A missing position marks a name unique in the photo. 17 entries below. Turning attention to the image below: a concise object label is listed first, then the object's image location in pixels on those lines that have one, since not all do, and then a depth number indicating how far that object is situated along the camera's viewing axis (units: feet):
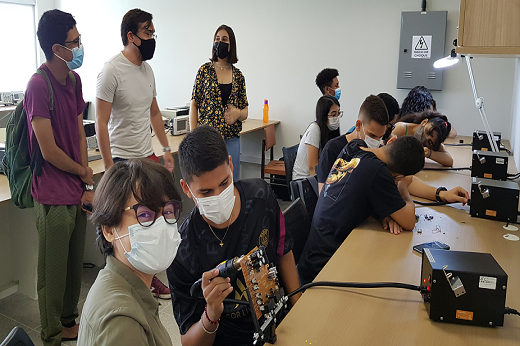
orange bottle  16.80
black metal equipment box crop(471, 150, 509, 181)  7.86
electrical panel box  14.25
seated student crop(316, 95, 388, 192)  8.06
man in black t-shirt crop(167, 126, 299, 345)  4.44
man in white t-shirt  7.98
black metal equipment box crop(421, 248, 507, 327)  3.88
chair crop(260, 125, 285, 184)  14.43
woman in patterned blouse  10.23
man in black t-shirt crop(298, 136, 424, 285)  6.21
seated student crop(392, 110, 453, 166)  10.34
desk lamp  9.14
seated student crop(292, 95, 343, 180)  10.09
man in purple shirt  6.70
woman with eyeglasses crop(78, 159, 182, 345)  3.17
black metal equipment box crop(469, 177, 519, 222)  6.53
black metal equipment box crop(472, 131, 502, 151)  11.10
